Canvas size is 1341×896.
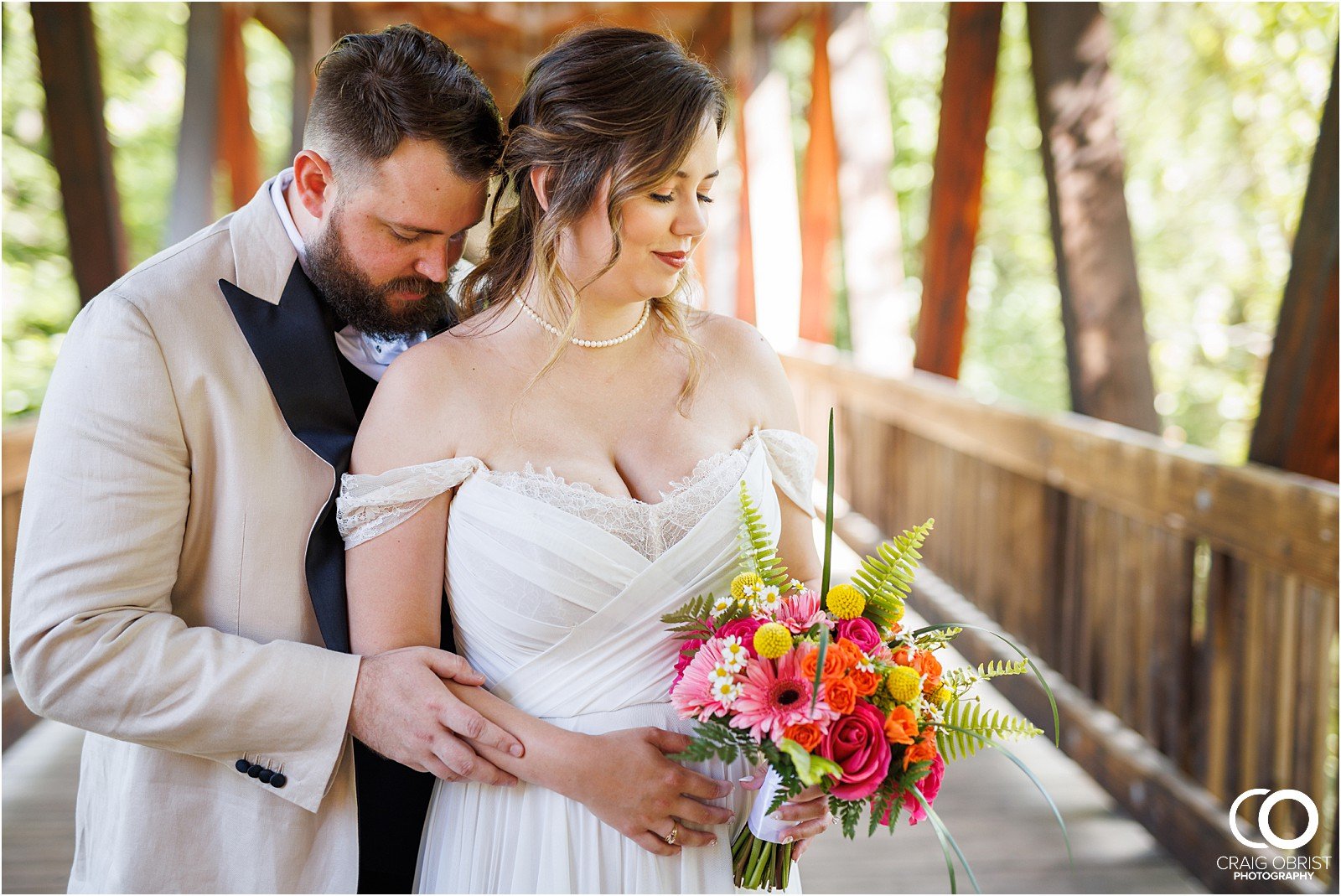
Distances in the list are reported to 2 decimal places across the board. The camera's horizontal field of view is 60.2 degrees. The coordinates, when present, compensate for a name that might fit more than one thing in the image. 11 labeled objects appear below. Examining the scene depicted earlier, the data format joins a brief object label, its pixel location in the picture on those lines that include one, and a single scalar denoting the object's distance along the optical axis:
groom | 1.54
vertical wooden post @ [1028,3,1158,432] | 3.84
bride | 1.67
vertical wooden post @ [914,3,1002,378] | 5.43
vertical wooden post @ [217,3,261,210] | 7.95
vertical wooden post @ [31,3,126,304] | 4.30
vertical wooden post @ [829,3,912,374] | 6.76
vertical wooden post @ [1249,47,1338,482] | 2.67
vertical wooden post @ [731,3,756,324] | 10.30
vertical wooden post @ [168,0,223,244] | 7.13
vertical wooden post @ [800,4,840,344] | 8.76
